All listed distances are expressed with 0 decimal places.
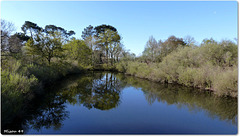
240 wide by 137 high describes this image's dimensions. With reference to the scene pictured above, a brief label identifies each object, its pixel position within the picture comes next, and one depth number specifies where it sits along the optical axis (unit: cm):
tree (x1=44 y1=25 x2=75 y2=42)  3489
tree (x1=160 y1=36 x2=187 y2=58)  2631
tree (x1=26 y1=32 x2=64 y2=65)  1416
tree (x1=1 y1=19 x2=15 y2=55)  703
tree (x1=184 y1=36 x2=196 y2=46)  2975
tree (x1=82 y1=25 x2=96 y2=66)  3088
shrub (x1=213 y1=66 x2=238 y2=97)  760
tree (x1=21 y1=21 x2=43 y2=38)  2957
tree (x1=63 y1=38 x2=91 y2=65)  2391
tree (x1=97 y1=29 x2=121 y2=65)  2922
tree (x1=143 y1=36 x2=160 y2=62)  2690
